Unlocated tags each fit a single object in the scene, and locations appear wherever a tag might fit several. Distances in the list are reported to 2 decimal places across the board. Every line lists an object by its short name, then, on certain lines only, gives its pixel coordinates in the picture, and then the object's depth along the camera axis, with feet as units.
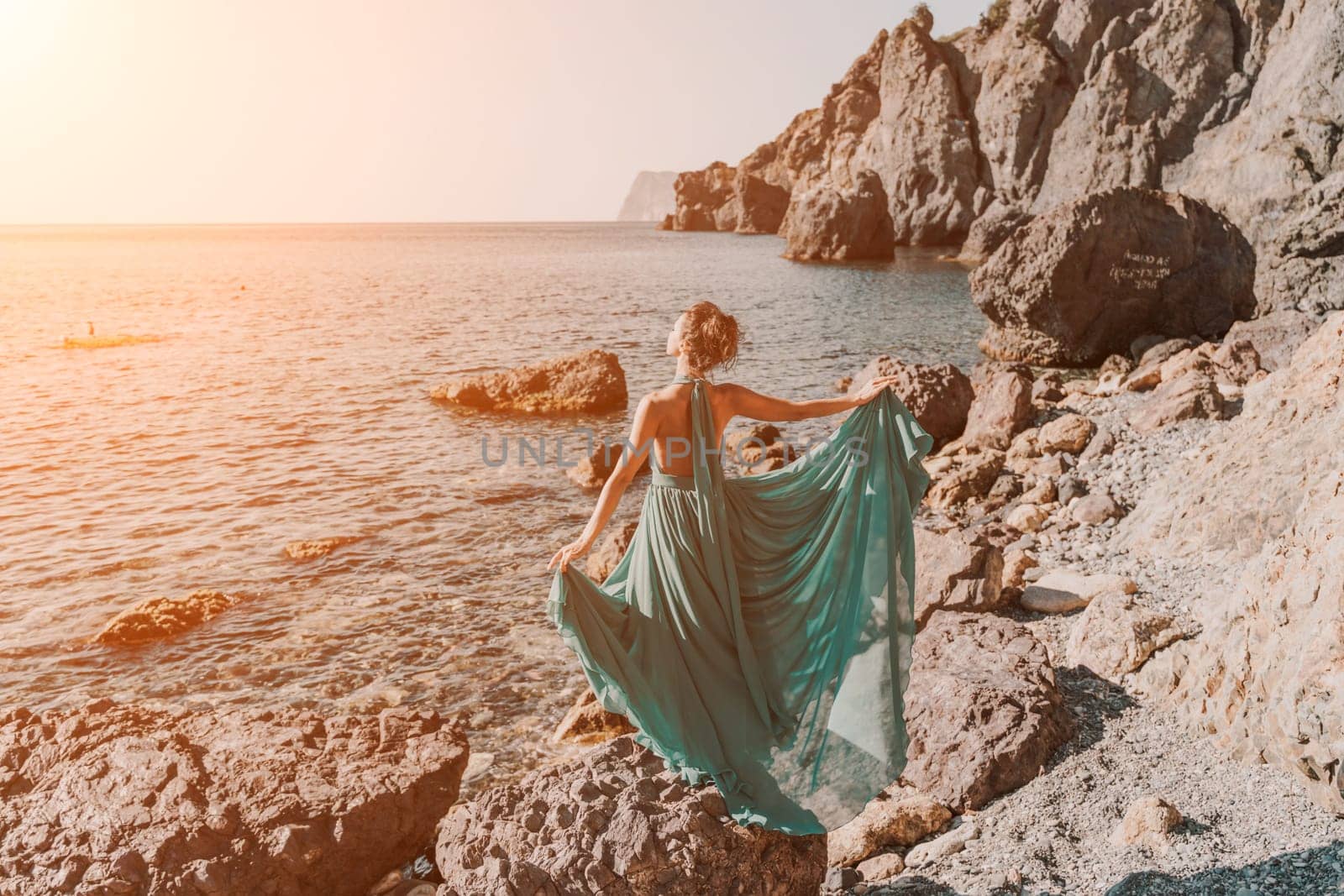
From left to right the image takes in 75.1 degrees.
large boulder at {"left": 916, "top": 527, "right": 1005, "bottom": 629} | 27.68
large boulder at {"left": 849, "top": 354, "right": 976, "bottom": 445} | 51.90
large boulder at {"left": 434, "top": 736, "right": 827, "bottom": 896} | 14.05
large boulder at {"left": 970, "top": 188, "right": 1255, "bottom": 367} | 71.00
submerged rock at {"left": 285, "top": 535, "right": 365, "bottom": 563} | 42.63
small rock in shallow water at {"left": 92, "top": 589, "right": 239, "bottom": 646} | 34.63
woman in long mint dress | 15.44
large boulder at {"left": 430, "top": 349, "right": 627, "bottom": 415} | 73.26
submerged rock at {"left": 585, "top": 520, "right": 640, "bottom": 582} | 36.45
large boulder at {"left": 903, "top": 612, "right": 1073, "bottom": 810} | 19.13
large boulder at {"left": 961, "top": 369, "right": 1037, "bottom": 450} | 50.11
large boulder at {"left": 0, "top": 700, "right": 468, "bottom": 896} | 17.52
